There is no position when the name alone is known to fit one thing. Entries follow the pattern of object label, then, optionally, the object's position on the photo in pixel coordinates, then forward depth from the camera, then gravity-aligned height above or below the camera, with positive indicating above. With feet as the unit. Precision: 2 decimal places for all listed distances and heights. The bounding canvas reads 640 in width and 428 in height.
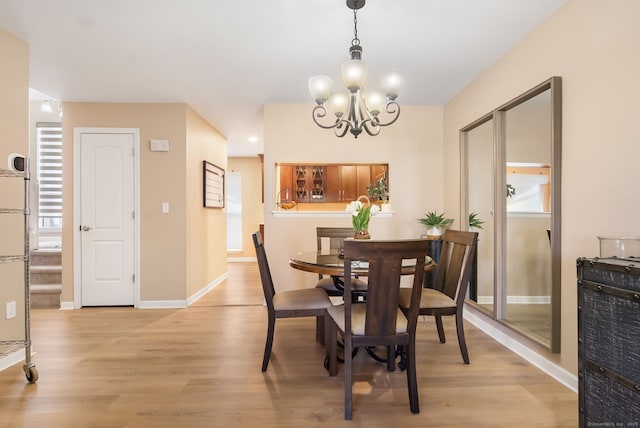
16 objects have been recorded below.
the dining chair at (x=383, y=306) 5.35 -1.60
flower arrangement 8.14 -0.07
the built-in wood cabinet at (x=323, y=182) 16.29 +1.65
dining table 6.55 -1.11
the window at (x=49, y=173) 15.55 +2.00
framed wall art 14.70 +1.42
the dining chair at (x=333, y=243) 8.98 -0.95
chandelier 6.66 +2.78
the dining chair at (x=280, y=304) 7.34 -2.08
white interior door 12.50 -0.18
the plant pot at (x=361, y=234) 8.27 -0.51
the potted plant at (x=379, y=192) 12.99 +0.92
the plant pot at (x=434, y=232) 11.60 -0.66
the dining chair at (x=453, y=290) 7.55 -1.96
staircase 12.82 -2.68
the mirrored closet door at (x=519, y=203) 11.61 +0.43
